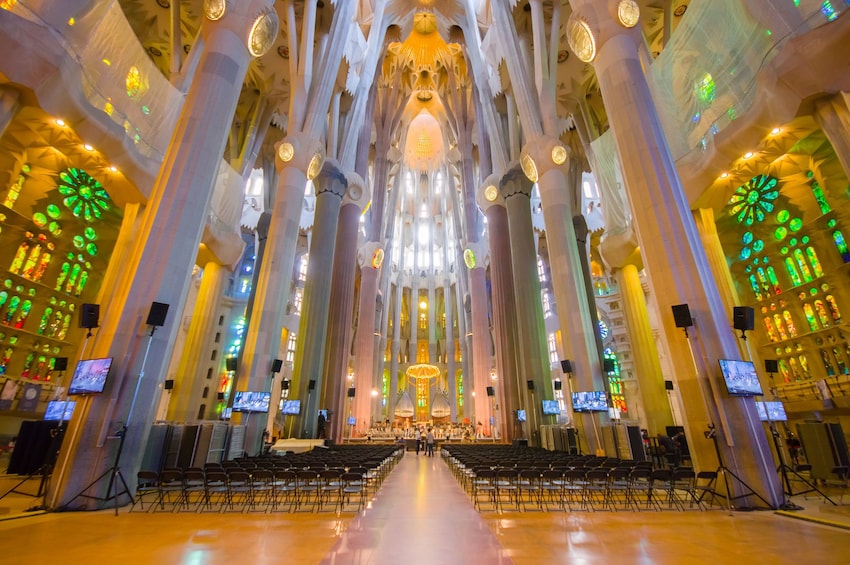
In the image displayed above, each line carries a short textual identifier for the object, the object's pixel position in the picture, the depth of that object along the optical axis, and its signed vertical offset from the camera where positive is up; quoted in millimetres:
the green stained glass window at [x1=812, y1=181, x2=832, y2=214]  14334 +8680
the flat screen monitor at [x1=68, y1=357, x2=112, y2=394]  7242 +1011
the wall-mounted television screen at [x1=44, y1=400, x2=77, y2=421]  9250 +492
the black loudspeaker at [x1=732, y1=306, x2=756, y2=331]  8155 +2383
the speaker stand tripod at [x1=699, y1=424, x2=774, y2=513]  6590 -788
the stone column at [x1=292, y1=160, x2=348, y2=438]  19578 +6939
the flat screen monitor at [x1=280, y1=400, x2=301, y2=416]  18203 +1116
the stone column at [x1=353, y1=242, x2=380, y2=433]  29589 +7444
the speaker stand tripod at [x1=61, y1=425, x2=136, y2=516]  6507 -852
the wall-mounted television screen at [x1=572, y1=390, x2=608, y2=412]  13195 +1038
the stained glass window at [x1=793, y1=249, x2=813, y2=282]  15650 +6754
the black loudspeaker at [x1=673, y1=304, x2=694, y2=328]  8031 +2396
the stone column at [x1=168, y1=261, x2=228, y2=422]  17469 +3745
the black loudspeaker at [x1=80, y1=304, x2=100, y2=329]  7809 +2297
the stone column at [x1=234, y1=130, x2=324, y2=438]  14562 +6993
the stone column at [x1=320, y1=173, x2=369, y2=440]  22406 +7935
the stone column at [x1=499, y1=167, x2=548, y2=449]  18797 +6738
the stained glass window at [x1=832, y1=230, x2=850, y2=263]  14284 +6941
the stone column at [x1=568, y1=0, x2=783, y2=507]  7285 +3815
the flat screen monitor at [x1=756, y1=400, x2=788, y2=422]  8999 +536
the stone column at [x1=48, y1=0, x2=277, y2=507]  7043 +3292
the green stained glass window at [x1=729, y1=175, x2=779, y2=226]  15633 +9624
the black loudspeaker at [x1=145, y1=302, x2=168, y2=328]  7848 +2350
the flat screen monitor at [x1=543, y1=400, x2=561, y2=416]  17938 +1130
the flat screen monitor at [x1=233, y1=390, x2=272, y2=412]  13266 +1019
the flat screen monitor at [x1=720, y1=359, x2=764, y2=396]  7508 +1060
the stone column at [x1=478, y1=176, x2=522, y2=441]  22172 +7761
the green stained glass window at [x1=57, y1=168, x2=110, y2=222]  16078 +10188
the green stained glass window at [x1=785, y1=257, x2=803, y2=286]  16109 +6674
